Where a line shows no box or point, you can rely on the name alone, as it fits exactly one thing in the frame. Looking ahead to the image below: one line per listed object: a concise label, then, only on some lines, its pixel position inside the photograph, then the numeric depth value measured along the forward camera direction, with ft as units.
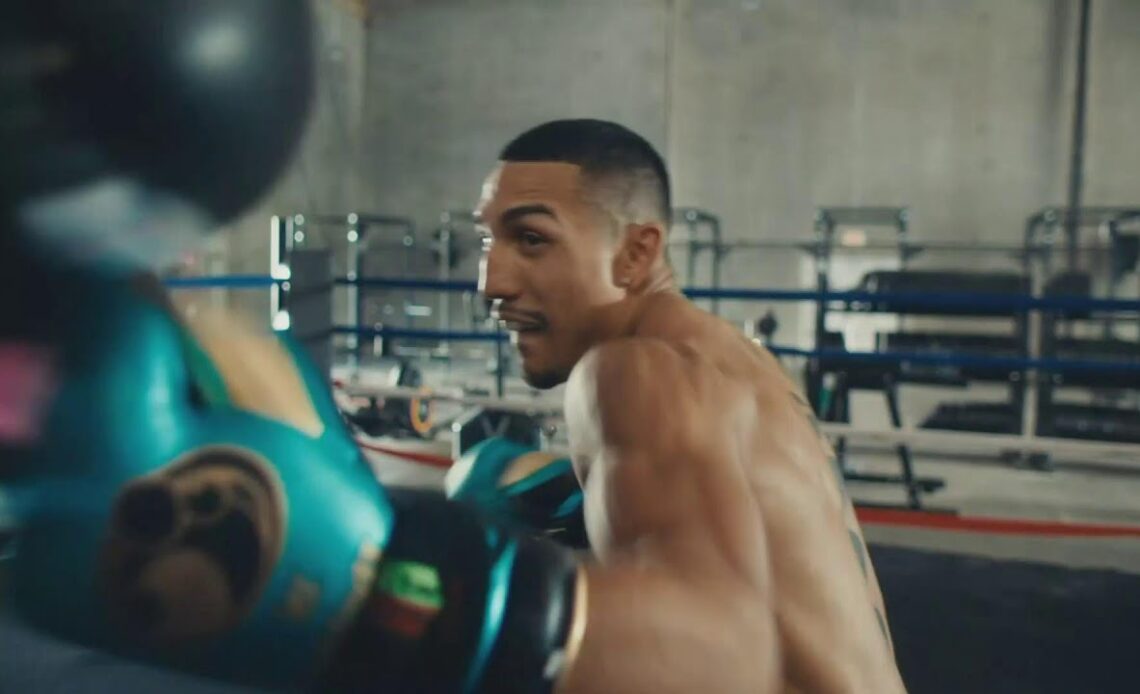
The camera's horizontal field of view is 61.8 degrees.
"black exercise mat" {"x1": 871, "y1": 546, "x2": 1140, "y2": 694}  6.29
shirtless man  2.28
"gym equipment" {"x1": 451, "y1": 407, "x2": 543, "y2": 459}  10.72
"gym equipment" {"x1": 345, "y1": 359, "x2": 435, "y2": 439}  15.31
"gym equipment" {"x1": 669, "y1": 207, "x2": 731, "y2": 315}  22.53
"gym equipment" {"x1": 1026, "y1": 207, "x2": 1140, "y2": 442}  15.64
